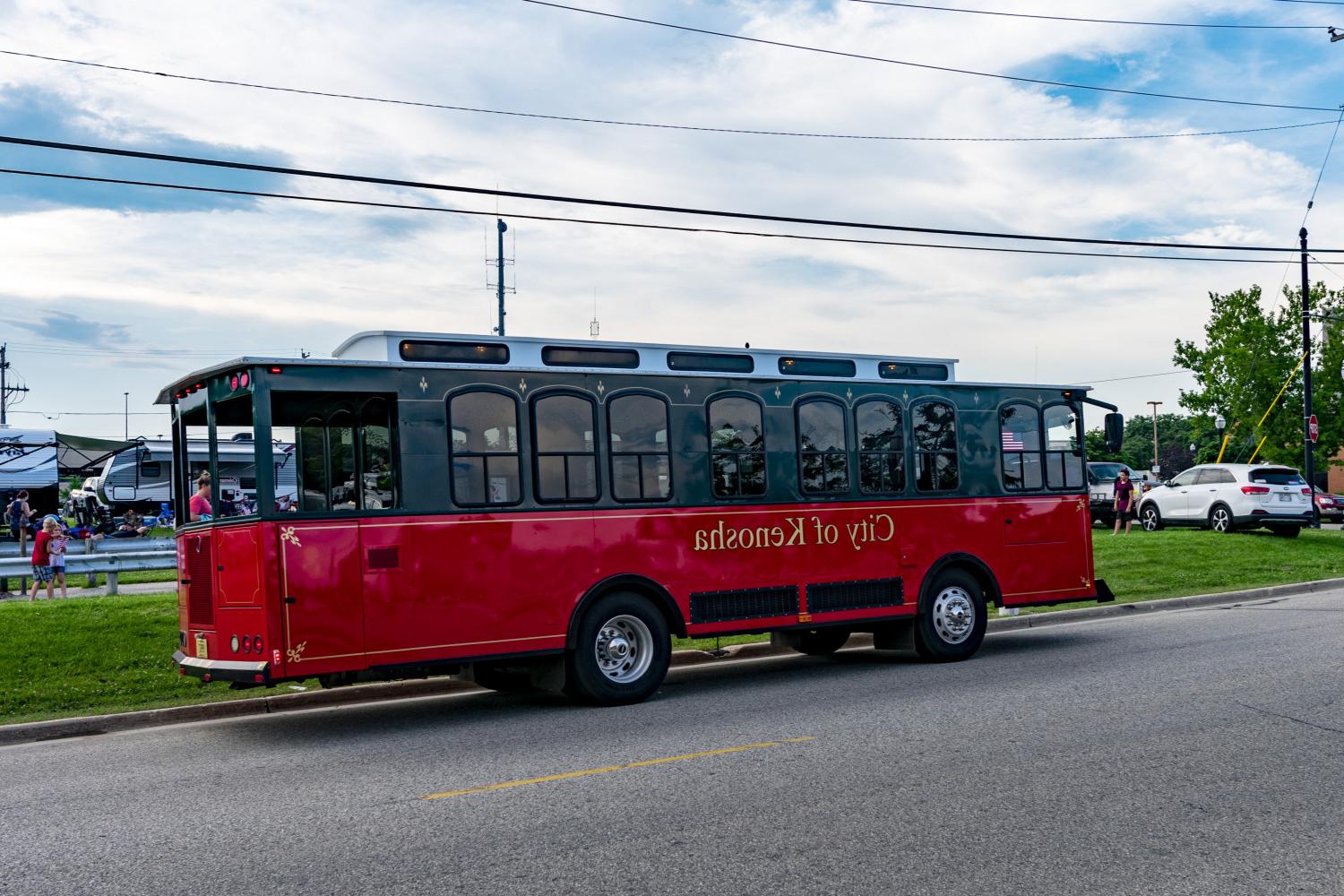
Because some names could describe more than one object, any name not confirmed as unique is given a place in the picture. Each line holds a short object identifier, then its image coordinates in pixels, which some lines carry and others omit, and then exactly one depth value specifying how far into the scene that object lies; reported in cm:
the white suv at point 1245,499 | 2627
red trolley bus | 944
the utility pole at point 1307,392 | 3300
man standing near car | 2859
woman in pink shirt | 1058
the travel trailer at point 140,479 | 4238
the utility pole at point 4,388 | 7745
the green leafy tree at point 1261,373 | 4381
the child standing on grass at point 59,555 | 1773
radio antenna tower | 4362
